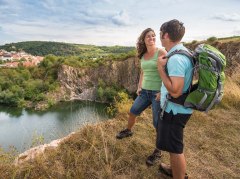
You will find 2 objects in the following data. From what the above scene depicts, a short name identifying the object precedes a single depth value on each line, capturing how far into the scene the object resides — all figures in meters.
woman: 2.67
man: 1.86
